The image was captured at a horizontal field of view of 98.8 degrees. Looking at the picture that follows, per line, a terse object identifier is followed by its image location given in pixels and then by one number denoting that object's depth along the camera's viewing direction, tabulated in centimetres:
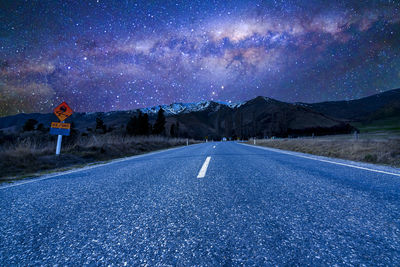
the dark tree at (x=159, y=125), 5250
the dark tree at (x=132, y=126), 4818
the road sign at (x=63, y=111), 849
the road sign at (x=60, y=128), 816
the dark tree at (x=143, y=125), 4675
